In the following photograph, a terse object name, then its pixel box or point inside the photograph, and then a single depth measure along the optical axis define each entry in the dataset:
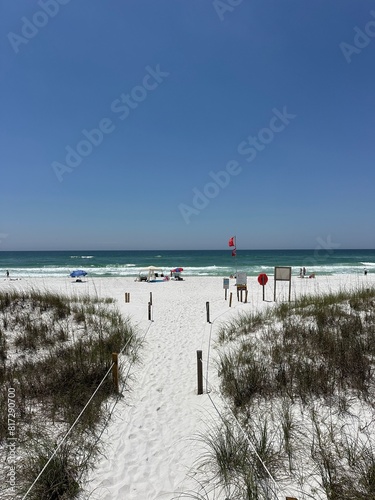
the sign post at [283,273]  15.93
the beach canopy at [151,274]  31.84
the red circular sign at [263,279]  16.59
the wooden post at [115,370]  5.47
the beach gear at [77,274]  35.08
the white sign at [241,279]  17.62
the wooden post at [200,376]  5.61
